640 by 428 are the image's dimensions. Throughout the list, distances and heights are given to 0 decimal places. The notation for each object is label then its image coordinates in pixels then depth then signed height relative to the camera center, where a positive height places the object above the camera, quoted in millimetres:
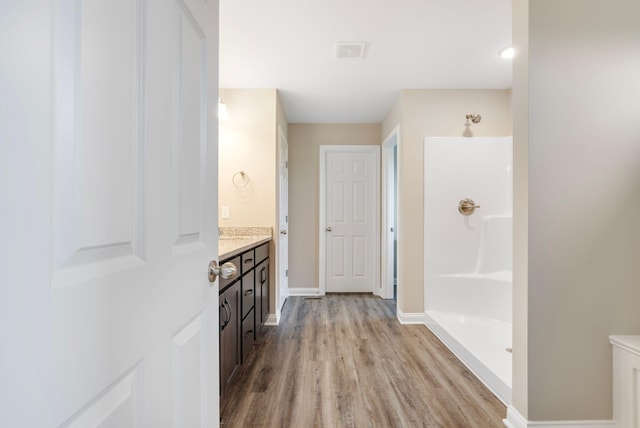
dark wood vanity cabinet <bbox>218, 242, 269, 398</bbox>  1805 -641
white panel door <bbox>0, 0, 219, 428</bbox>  349 +1
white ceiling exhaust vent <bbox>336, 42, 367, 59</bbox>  2465 +1266
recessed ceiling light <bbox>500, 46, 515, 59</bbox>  2582 +1288
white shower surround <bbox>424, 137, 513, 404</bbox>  3309 -79
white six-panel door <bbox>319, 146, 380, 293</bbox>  4648 -74
